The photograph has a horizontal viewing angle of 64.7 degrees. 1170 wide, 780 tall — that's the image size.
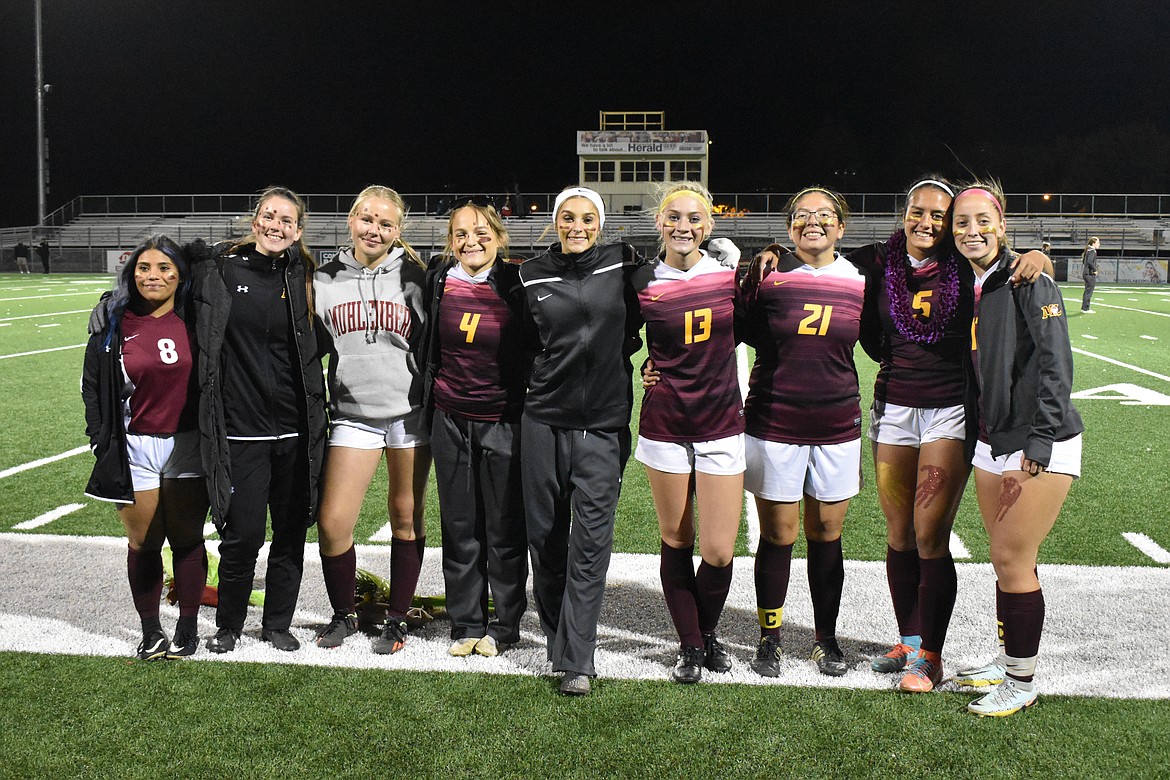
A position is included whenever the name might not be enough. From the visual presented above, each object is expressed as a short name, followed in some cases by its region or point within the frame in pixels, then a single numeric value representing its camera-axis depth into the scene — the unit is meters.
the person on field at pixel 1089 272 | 20.23
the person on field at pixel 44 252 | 33.83
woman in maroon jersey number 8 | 3.42
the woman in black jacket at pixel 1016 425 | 2.93
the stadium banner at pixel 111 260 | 33.22
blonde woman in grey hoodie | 3.66
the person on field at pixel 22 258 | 34.69
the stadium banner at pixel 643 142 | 45.06
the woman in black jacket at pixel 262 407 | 3.48
